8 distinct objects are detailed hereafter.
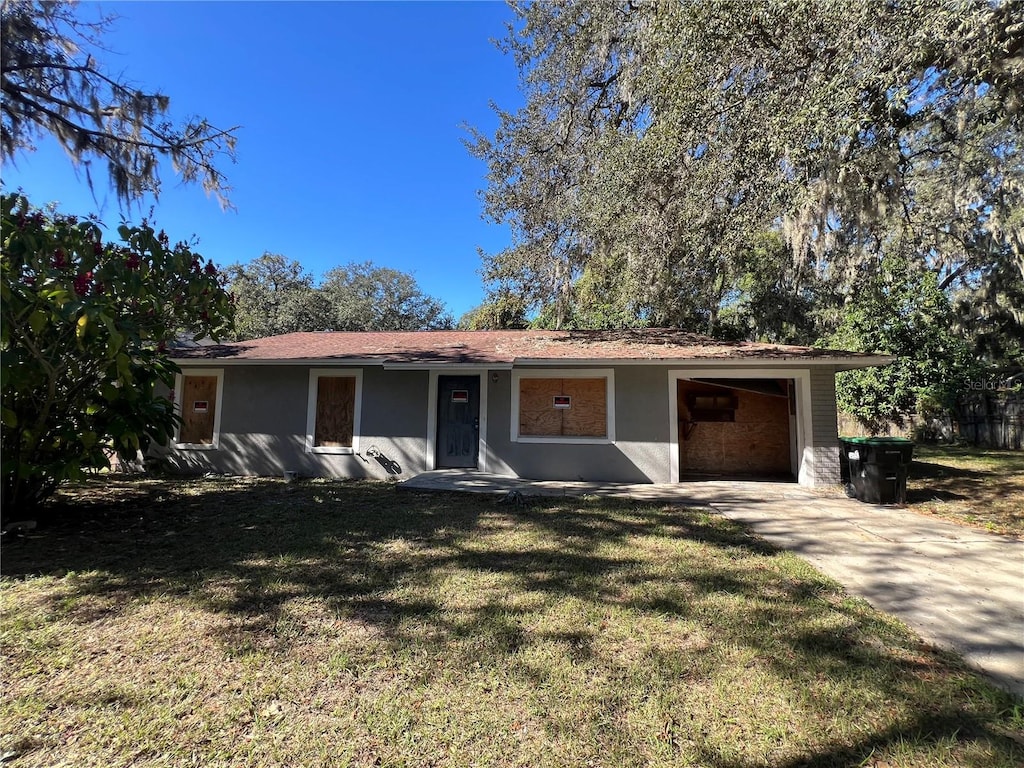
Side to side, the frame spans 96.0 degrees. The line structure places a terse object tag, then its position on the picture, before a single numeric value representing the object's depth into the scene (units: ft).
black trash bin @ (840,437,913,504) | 21.76
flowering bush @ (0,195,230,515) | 12.22
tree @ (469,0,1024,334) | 17.06
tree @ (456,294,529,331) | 47.21
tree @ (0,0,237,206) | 22.61
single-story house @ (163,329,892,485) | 27.02
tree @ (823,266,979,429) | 46.42
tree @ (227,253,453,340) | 80.59
